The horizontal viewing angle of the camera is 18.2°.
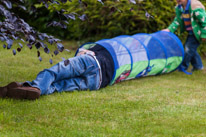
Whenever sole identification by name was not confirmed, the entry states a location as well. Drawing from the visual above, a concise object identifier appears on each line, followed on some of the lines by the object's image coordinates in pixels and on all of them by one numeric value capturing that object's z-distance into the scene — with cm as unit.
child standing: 1187
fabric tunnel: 1029
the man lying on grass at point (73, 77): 776
